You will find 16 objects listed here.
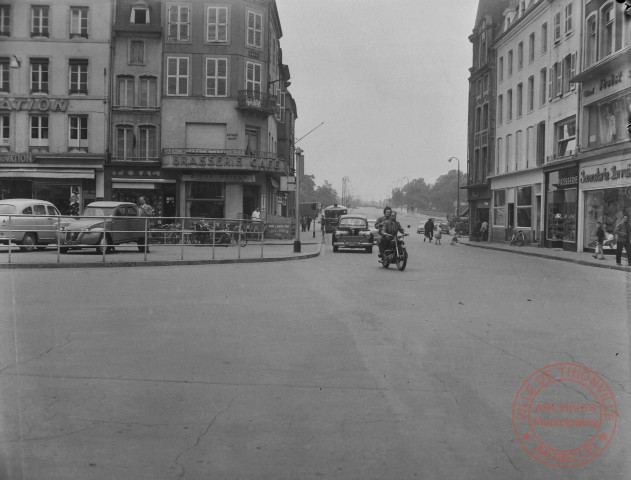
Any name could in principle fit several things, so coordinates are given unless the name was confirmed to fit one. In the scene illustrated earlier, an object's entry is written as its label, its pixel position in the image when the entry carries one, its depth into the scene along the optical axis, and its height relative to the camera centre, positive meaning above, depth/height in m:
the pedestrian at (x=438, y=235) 41.04 -1.13
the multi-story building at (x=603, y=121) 26.42 +4.42
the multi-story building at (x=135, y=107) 41.34 +6.69
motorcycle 18.41 -1.06
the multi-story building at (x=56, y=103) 39.81 +6.72
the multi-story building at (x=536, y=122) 33.19 +5.69
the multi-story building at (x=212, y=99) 41.12 +7.33
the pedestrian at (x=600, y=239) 25.02 -0.75
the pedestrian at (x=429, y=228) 44.91 -0.77
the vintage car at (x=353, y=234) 29.19 -0.83
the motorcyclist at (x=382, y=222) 19.00 -0.20
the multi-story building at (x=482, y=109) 47.34 +8.26
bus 70.36 +0.39
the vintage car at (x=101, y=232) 18.70 -0.59
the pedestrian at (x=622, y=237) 21.81 -0.58
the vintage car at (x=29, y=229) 18.00 -0.51
